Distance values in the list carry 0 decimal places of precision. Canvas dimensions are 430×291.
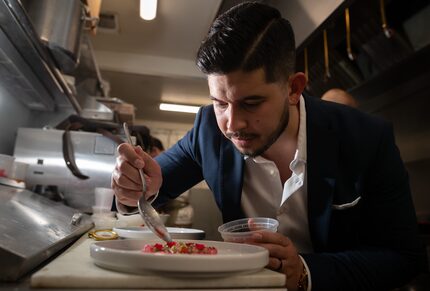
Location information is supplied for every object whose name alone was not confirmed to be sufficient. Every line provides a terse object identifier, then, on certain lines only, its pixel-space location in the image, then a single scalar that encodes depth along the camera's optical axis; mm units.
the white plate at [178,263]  492
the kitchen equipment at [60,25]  1624
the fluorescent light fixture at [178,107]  5836
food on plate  647
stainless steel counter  519
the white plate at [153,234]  945
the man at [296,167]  912
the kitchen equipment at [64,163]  1975
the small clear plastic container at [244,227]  798
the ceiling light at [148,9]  3068
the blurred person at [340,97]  2318
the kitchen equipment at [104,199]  1520
